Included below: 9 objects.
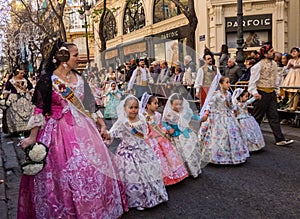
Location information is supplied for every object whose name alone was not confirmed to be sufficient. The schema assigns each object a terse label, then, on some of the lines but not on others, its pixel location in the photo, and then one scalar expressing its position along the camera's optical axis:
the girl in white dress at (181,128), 5.32
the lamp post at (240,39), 11.24
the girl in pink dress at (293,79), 9.20
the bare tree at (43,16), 21.12
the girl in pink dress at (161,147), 5.04
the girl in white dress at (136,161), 4.30
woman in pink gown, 3.46
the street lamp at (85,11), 21.56
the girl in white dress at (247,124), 6.81
